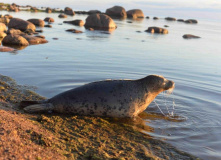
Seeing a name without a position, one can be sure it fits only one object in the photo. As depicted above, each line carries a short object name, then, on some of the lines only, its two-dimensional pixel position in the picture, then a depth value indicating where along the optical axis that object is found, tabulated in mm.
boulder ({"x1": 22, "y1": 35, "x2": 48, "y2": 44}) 18000
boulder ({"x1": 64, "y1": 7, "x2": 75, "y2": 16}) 61656
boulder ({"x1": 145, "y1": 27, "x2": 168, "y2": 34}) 31969
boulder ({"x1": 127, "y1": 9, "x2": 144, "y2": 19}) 65812
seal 6678
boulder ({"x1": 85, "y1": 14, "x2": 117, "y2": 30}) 33719
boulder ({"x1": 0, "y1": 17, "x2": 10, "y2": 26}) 30422
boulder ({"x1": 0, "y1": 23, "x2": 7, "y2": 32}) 20903
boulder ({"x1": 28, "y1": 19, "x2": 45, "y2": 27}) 30408
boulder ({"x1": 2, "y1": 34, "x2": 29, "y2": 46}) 16766
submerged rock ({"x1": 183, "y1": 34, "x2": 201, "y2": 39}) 28181
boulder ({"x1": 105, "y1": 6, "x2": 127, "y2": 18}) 62225
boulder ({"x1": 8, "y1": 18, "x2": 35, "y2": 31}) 24964
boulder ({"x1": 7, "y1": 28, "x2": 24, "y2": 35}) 20594
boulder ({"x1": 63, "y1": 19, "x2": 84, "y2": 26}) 35744
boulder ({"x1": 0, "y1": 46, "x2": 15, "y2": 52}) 14160
